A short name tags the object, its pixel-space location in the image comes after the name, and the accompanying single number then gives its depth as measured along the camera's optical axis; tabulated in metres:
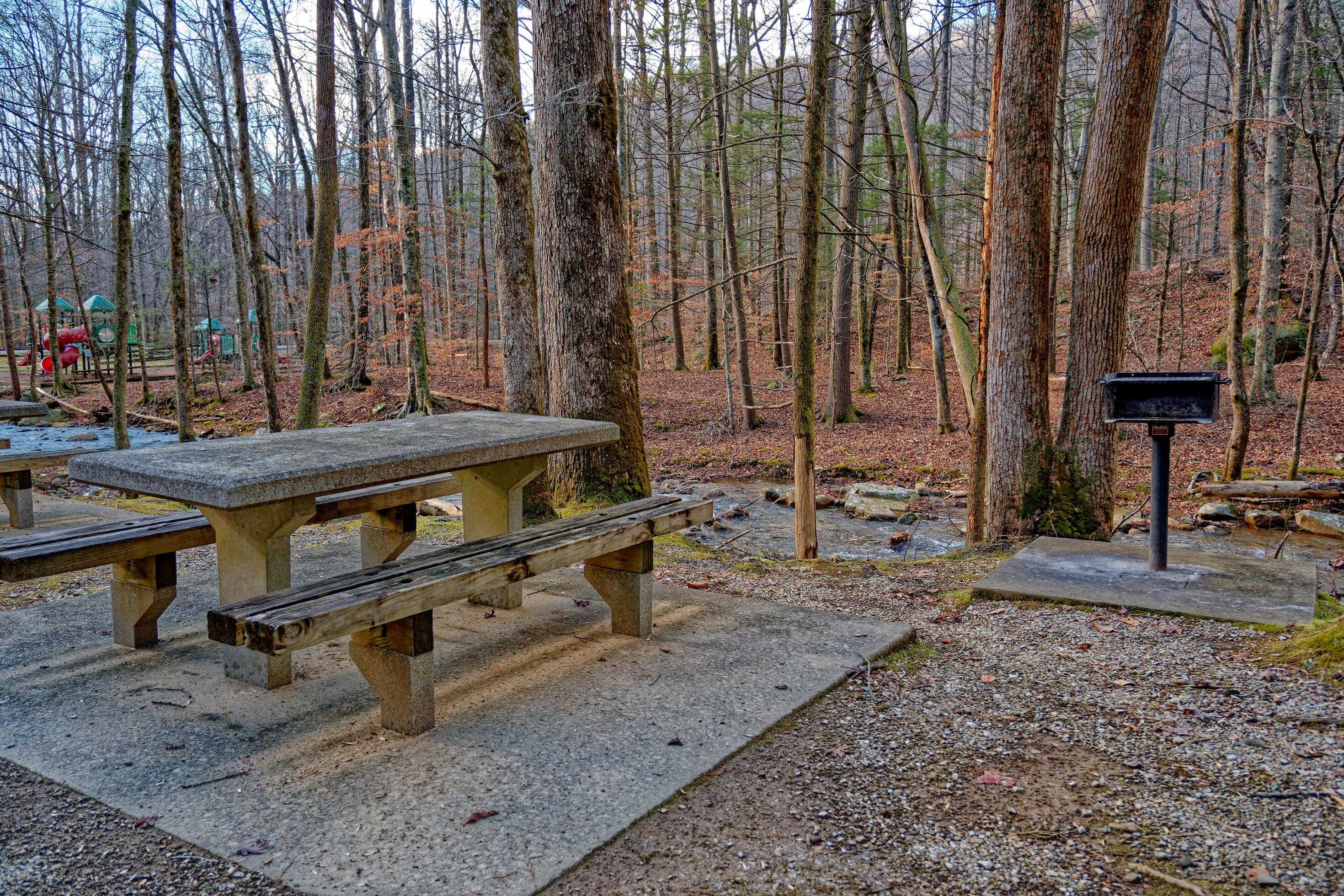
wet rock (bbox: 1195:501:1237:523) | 8.96
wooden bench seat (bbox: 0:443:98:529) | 6.56
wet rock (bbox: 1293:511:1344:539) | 8.27
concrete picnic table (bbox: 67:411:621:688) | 2.86
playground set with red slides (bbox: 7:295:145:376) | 25.30
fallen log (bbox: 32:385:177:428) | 18.05
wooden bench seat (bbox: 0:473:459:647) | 3.42
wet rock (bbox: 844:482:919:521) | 9.86
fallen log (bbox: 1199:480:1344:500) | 9.09
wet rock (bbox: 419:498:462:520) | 8.63
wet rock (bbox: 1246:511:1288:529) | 8.70
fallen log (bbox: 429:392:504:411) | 16.52
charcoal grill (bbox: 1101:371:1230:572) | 4.25
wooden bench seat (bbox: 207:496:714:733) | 2.58
